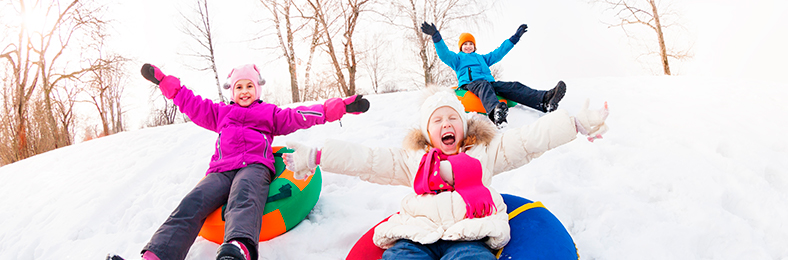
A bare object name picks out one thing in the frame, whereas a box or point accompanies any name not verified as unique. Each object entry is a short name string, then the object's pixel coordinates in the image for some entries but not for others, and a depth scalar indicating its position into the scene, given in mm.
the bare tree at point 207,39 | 14773
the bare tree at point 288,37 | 12445
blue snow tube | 1546
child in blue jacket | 4129
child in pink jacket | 1819
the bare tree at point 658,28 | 11891
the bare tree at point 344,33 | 12047
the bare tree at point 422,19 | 12742
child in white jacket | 1569
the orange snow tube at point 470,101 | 4436
